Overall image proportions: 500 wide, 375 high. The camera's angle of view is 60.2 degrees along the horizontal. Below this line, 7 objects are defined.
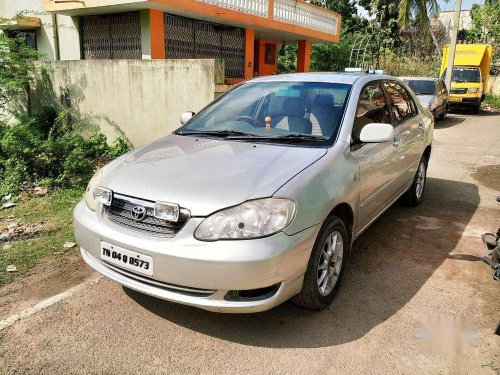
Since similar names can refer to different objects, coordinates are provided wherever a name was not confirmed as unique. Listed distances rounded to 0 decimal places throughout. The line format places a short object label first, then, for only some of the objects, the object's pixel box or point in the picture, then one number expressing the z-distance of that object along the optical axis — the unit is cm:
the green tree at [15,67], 883
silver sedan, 239
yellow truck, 1698
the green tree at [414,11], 2155
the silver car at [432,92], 1359
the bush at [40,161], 606
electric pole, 1585
